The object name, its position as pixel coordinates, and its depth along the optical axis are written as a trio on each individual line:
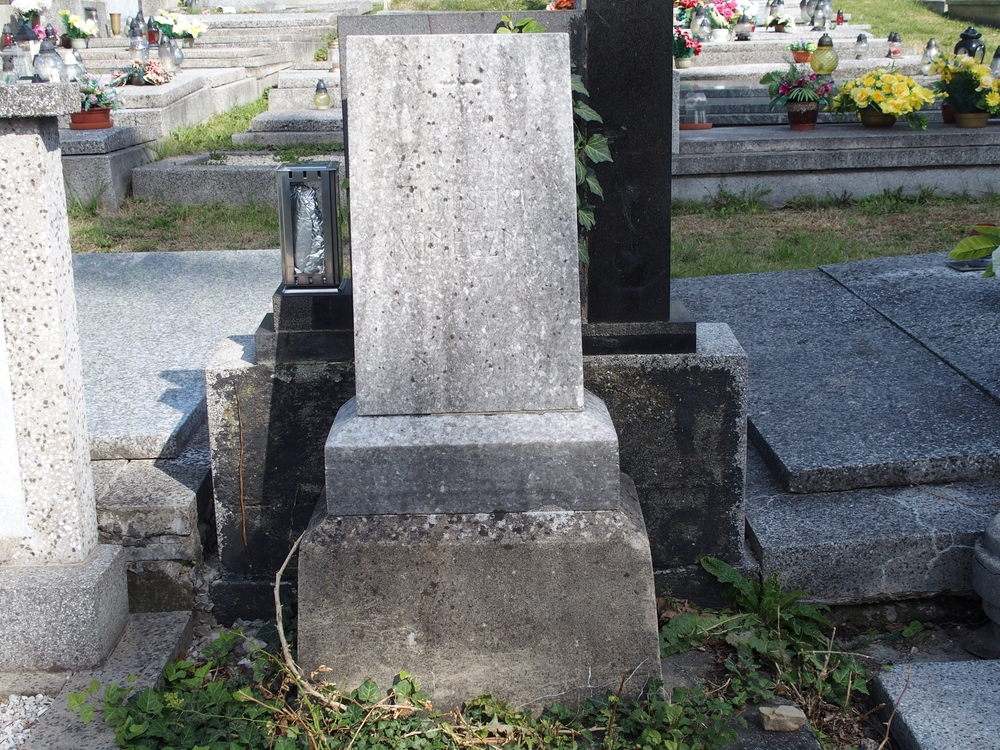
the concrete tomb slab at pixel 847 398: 2.87
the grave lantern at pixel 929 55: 10.67
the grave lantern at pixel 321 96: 9.29
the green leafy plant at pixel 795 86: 8.04
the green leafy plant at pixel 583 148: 2.39
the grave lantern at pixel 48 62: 7.94
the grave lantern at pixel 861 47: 11.68
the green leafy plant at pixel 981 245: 2.98
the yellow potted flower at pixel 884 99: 7.82
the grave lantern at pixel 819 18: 14.57
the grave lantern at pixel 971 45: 9.31
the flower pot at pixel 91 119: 7.62
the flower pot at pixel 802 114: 8.03
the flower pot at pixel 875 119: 7.95
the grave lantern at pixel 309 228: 2.50
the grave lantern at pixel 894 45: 11.84
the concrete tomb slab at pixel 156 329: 2.96
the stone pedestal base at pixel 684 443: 2.52
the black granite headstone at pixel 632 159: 2.47
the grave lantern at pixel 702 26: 12.55
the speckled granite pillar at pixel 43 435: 2.13
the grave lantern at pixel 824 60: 8.66
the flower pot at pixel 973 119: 7.95
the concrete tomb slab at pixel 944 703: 2.02
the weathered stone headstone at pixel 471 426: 1.98
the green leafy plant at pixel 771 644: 2.24
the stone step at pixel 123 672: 2.12
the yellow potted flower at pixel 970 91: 7.86
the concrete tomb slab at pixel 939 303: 3.75
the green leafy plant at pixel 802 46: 10.92
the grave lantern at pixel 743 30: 12.93
